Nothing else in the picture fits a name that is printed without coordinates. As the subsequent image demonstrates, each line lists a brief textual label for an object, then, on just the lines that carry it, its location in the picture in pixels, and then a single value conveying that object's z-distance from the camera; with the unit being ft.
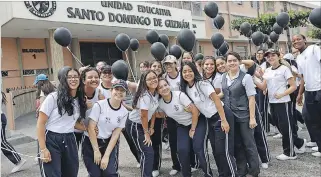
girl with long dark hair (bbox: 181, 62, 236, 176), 10.86
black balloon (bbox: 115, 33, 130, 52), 14.85
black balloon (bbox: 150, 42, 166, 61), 13.92
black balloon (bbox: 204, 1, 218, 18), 17.13
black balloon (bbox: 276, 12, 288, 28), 17.94
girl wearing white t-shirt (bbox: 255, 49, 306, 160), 13.28
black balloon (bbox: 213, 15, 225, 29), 17.85
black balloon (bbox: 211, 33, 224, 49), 15.99
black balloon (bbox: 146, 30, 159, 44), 16.49
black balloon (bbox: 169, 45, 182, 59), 15.67
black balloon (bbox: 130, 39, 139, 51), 17.15
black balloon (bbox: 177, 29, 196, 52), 14.21
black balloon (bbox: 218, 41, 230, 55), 17.73
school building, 30.58
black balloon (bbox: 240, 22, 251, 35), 18.72
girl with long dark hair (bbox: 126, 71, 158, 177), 11.19
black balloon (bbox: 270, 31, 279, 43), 20.47
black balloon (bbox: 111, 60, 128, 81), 11.95
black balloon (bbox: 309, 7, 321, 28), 12.43
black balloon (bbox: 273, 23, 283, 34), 19.25
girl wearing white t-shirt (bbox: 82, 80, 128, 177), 9.89
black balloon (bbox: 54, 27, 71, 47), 13.16
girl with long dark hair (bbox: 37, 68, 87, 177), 8.84
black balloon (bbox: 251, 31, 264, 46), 17.58
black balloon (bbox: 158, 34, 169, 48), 17.82
